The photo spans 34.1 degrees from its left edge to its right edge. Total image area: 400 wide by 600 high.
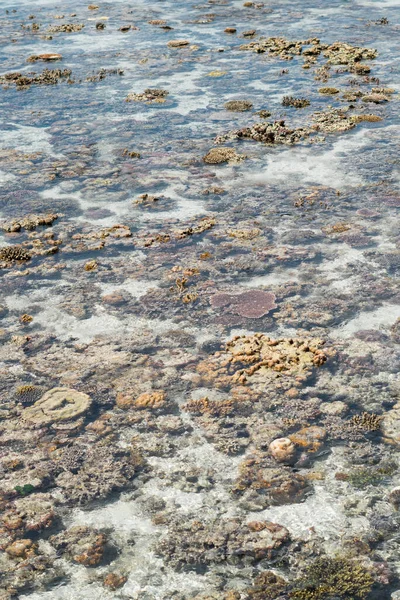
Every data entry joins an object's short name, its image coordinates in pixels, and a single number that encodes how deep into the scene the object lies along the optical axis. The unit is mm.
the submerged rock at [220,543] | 6000
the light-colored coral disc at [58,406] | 7840
